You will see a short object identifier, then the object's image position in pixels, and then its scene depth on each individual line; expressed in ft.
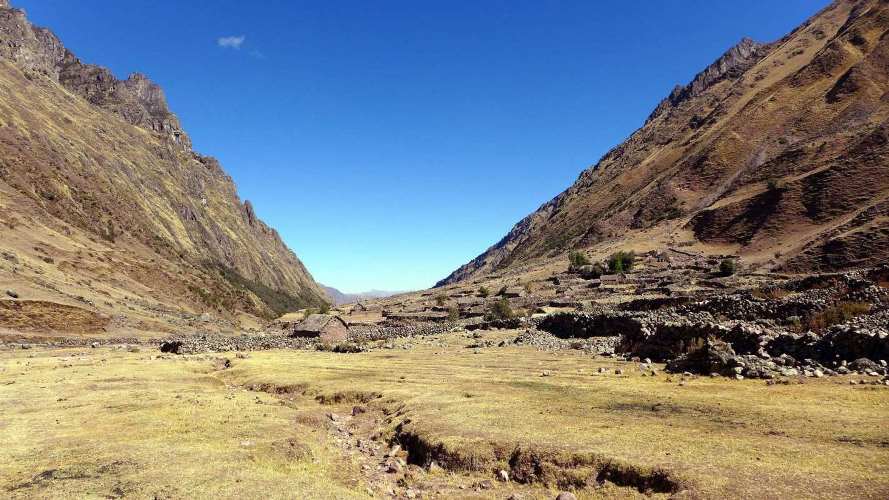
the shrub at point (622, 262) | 308.40
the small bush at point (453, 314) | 248.40
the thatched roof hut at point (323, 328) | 207.08
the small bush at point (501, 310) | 222.28
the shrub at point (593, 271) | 308.81
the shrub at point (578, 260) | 353.31
